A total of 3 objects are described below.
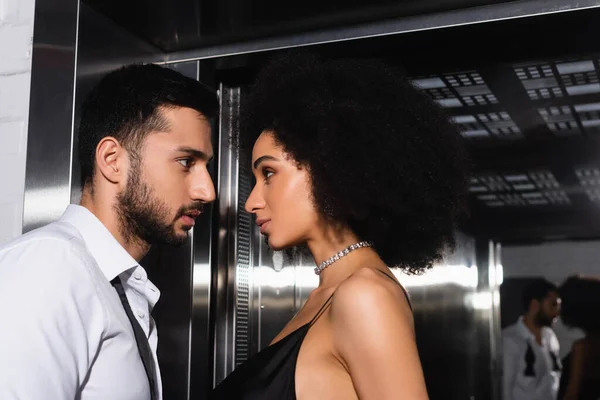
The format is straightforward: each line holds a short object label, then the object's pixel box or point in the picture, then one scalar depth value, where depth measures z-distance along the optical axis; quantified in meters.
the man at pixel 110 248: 1.25
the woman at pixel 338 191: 1.48
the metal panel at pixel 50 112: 1.83
